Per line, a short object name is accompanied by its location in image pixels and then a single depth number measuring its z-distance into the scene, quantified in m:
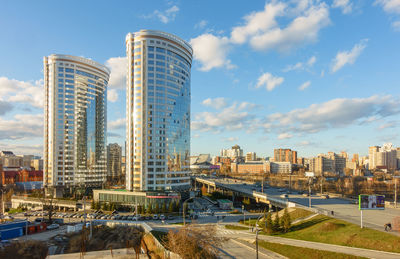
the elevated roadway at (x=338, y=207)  45.66
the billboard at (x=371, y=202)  42.66
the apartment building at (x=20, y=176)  154.88
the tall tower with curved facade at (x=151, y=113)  82.75
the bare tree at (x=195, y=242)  30.91
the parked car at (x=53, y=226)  64.62
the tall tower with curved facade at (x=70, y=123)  112.31
